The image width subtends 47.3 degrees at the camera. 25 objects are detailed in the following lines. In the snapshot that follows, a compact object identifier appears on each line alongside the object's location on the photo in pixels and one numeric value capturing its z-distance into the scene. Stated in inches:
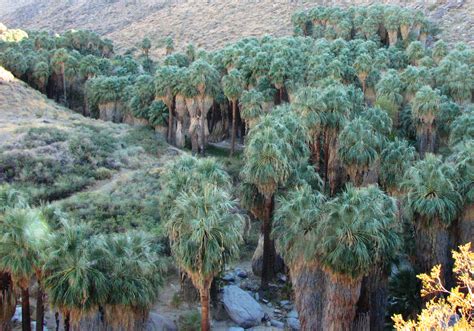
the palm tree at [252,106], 1813.5
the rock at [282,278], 1176.8
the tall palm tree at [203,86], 1925.4
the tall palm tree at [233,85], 1936.5
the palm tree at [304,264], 839.7
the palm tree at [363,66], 2039.9
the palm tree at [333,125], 1380.4
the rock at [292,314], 1040.8
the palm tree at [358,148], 1284.4
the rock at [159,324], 896.9
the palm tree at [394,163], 1291.8
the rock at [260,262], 1195.9
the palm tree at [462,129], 1502.8
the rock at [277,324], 1008.5
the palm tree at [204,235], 794.2
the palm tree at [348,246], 796.6
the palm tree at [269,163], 1063.6
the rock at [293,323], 994.1
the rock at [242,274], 1202.9
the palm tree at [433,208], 933.2
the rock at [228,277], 1173.1
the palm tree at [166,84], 2010.3
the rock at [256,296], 1110.2
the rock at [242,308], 1005.2
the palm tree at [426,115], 1674.5
